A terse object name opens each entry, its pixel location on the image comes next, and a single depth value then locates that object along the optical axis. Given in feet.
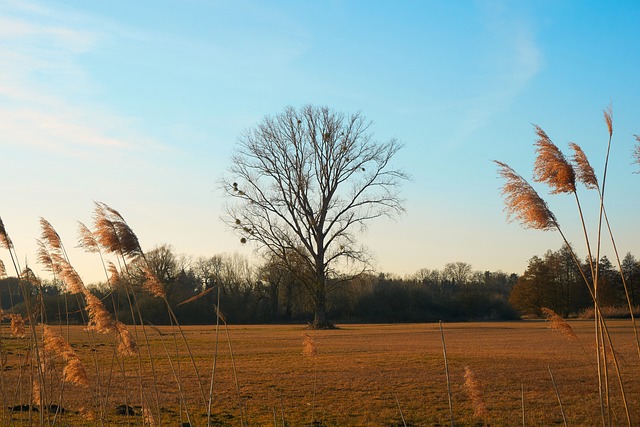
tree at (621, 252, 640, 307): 212.43
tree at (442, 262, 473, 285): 320.29
